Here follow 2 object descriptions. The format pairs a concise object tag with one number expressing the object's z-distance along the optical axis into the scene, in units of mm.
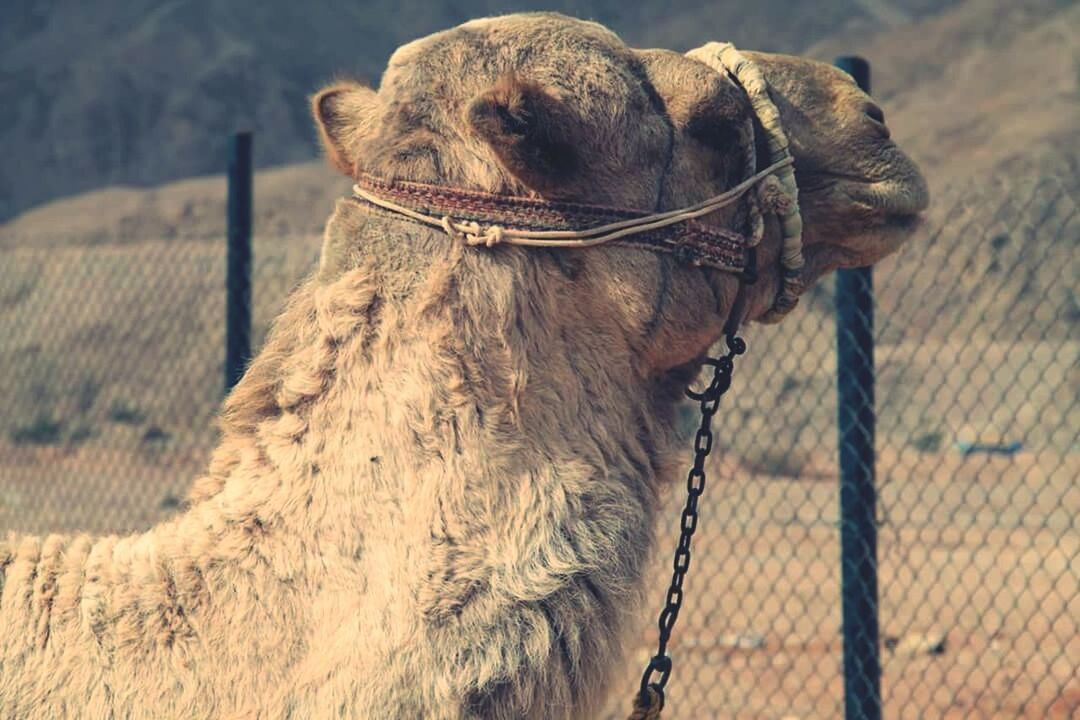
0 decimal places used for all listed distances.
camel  4445
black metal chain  5426
